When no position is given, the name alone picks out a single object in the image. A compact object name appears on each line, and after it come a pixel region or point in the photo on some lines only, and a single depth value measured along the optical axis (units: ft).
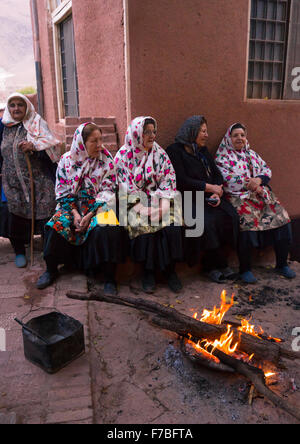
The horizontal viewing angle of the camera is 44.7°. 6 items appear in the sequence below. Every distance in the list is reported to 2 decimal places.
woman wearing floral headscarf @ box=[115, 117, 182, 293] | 12.10
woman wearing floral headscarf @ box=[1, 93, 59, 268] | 13.53
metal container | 7.70
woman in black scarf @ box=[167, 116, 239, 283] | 13.01
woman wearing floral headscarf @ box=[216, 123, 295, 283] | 13.52
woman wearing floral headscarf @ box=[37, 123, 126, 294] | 11.85
